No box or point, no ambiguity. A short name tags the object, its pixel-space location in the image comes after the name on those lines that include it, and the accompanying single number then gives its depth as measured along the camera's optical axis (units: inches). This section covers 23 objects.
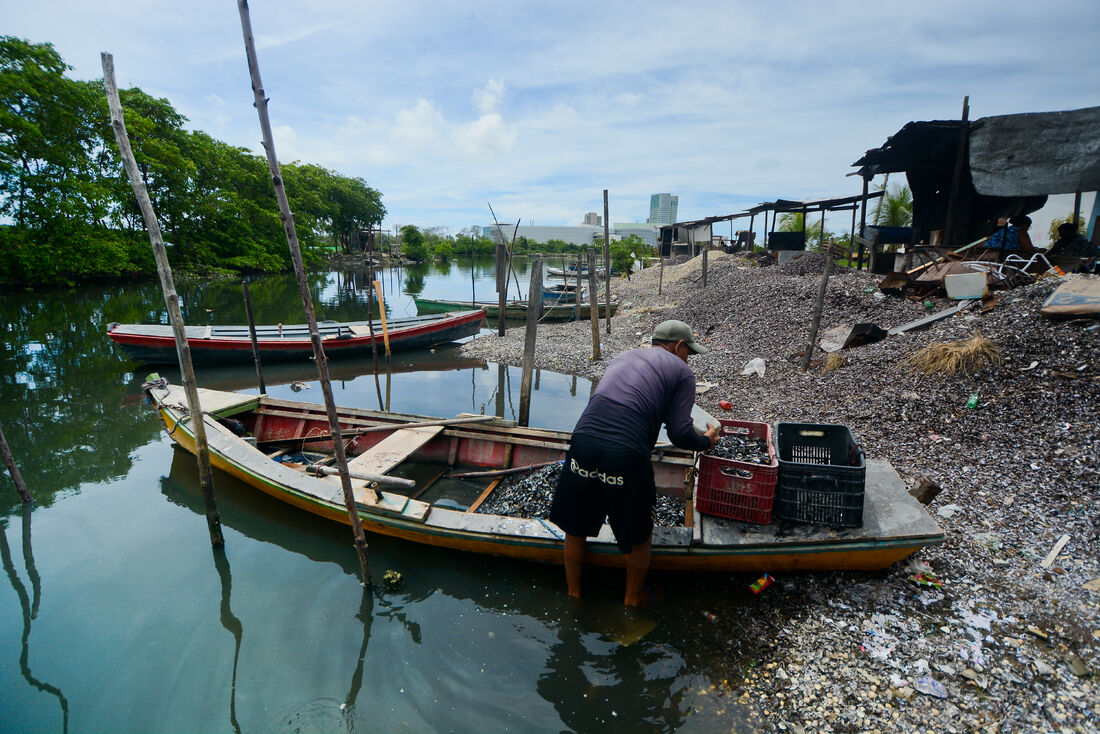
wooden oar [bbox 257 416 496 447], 243.1
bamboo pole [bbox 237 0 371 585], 126.5
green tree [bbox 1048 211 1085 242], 513.0
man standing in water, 132.2
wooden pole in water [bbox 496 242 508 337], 668.1
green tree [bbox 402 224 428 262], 2975.9
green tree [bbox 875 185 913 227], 778.8
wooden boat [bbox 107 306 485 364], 488.7
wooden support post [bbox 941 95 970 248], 403.8
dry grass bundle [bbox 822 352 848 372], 326.6
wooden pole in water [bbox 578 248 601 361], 502.9
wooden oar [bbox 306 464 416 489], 195.5
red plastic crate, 143.2
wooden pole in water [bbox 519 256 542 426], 319.3
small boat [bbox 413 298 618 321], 771.4
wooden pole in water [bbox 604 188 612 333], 542.4
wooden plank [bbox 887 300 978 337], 320.2
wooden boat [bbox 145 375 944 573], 143.0
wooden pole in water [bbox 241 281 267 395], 395.2
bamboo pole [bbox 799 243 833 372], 328.8
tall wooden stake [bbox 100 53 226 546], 163.5
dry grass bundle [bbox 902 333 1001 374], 244.2
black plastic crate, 136.6
